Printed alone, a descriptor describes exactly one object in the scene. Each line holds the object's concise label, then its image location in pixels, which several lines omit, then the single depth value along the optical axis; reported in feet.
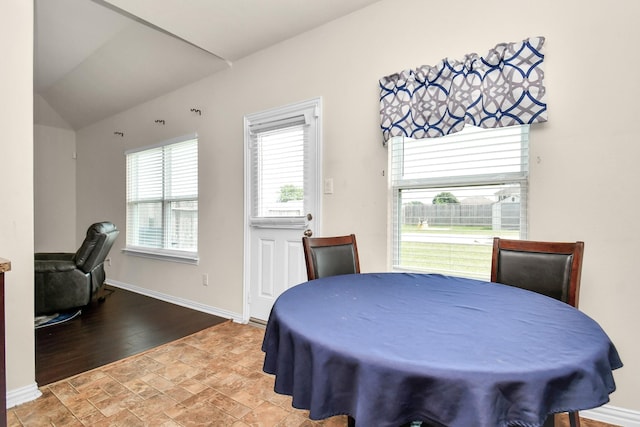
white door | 9.30
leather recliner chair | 10.64
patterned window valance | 5.94
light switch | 8.82
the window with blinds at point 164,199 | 12.71
